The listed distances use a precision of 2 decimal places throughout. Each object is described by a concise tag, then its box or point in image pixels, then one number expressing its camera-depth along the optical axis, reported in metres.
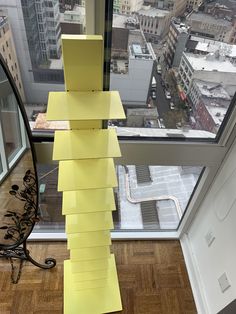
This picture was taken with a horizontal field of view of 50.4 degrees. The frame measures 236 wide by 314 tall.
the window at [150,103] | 1.22
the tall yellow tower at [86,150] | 0.92
